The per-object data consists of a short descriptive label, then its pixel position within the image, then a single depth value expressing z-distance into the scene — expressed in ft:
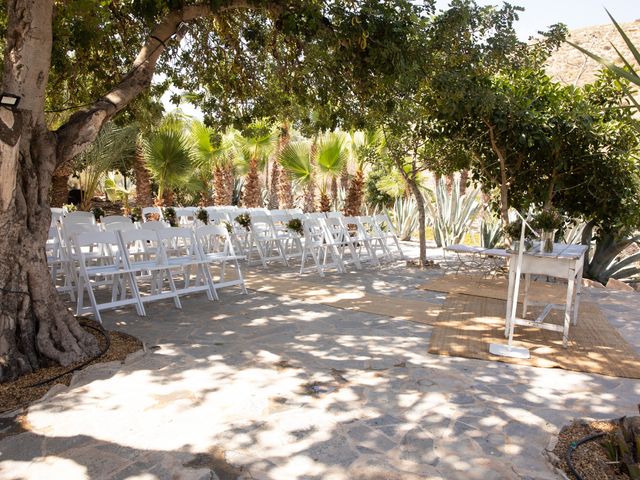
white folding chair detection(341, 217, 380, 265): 31.27
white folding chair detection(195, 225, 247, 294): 21.78
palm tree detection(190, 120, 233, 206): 52.83
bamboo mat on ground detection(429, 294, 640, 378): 14.47
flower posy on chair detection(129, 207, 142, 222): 34.42
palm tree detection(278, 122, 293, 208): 61.57
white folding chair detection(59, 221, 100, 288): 19.65
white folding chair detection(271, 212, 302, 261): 31.40
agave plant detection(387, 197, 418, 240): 49.98
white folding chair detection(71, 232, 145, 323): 17.33
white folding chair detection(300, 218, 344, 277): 27.43
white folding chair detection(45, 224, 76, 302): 20.34
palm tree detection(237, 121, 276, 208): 55.77
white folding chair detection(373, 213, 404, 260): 33.46
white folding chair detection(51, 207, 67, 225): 26.76
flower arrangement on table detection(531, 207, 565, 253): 16.71
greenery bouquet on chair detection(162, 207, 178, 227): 35.06
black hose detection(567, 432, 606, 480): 8.57
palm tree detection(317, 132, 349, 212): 44.01
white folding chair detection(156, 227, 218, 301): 20.13
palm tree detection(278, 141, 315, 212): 51.37
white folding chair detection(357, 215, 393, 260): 32.79
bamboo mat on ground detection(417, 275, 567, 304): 22.03
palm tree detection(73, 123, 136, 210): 47.42
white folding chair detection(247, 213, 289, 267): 30.45
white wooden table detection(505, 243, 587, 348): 15.42
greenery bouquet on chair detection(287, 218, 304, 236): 30.68
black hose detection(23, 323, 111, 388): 11.80
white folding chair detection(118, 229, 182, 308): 18.78
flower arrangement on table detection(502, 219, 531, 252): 19.48
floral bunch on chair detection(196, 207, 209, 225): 31.55
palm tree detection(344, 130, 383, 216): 42.03
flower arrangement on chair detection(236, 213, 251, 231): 30.27
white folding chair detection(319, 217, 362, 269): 28.66
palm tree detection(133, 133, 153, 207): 51.03
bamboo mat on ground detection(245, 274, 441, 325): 19.88
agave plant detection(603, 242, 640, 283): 30.86
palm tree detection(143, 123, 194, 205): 45.57
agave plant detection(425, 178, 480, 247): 41.88
